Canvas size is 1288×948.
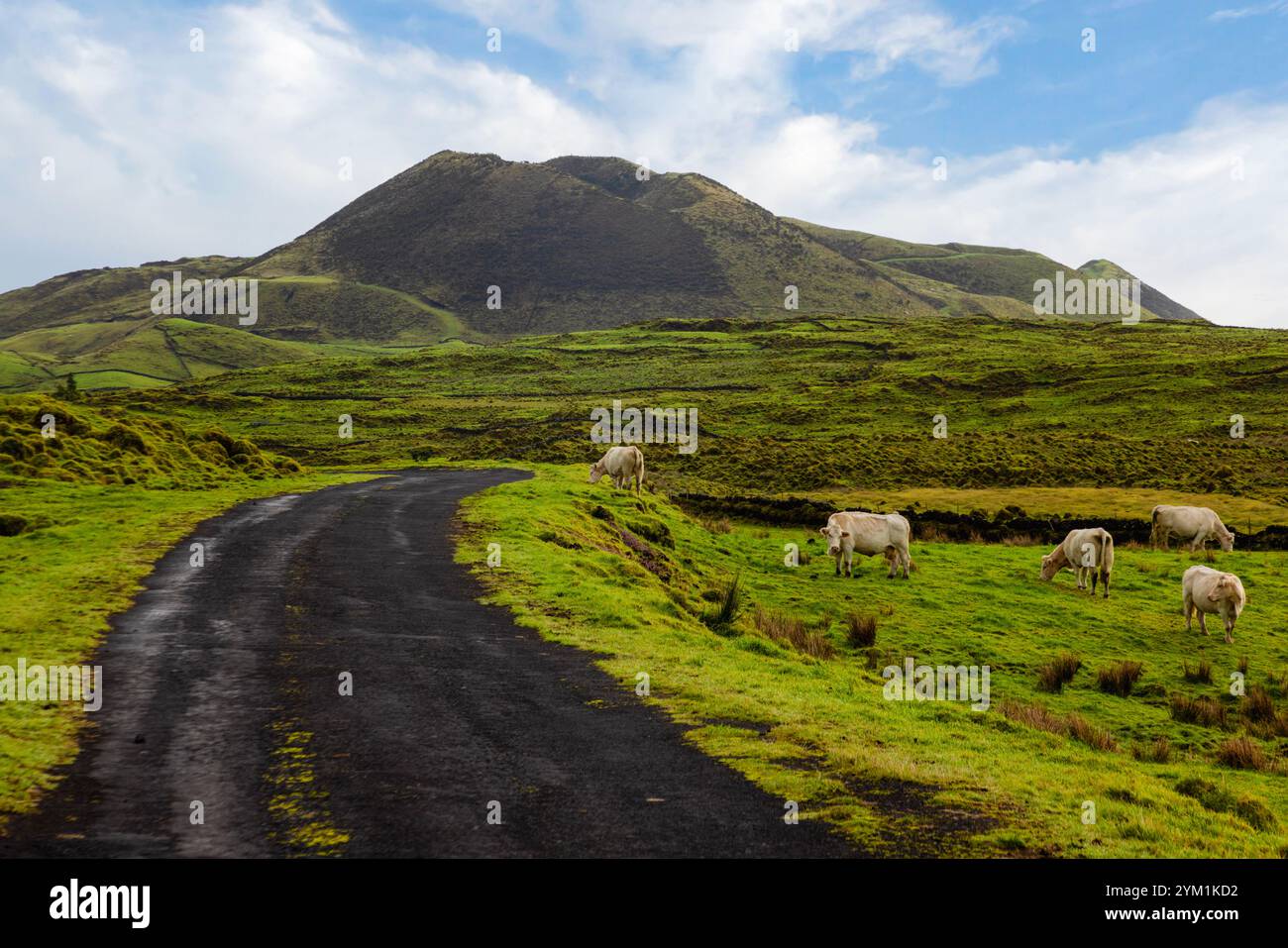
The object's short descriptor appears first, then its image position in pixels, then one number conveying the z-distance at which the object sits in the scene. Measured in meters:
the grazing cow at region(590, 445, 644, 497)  40.19
